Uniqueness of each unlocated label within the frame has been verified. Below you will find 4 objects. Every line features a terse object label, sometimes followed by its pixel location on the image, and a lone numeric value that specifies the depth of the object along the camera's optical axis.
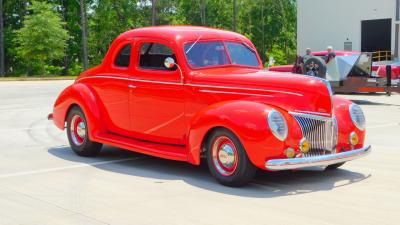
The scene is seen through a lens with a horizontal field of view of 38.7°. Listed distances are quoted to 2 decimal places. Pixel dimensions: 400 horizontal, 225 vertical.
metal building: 44.03
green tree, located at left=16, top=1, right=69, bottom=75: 46.16
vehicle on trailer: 19.17
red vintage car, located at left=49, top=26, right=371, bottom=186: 6.56
